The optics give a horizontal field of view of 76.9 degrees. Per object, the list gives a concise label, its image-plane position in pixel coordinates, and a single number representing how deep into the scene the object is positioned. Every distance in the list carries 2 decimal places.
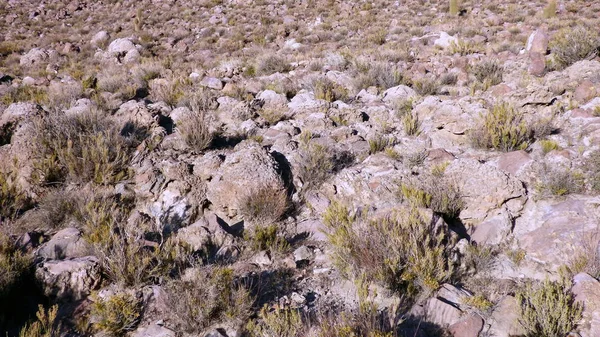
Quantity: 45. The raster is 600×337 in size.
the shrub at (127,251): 3.15
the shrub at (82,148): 4.61
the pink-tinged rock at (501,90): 6.05
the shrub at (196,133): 5.24
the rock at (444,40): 9.55
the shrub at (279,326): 2.55
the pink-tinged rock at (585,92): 5.34
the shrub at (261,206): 4.10
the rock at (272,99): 6.68
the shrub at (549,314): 2.48
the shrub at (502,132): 4.61
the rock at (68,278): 3.10
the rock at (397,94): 6.67
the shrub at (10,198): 4.13
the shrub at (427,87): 6.86
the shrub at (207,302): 2.80
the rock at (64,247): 3.45
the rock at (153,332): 2.79
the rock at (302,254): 3.56
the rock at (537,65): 6.90
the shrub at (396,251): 2.99
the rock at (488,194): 3.80
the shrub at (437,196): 3.79
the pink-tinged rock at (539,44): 7.71
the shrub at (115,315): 2.77
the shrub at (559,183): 3.74
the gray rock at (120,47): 11.95
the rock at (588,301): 2.48
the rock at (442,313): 2.71
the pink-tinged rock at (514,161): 4.14
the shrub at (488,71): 6.89
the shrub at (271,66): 9.09
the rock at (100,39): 13.41
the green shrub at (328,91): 6.81
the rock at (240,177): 4.25
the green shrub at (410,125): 5.48
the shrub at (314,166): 4.59
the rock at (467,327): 2.61
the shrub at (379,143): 5.09
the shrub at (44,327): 2.64
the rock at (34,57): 11.43
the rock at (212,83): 8.02
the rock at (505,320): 2.59
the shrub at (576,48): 6.80
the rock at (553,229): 3.18
